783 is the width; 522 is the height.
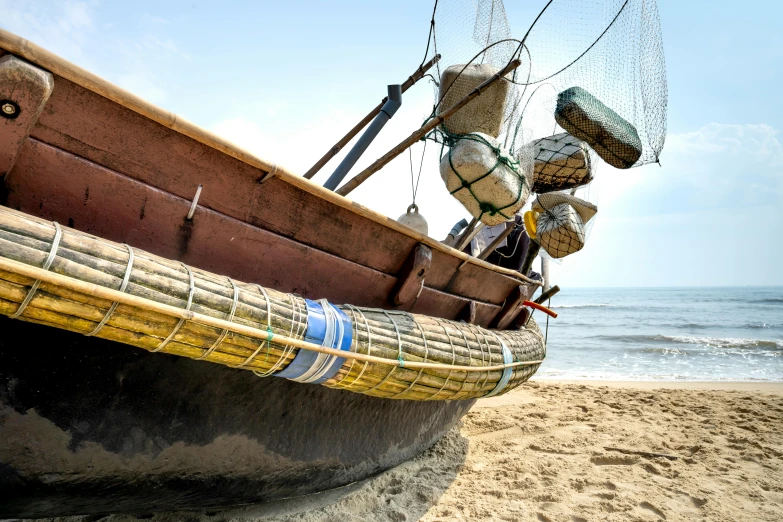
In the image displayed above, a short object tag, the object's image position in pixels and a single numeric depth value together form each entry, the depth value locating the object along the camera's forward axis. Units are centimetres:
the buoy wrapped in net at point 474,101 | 414
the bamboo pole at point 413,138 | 359
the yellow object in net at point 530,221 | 428
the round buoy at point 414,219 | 459
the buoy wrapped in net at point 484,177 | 269
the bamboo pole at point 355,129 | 521
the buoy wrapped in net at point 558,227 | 403
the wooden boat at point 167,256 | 147
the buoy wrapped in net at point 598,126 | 361
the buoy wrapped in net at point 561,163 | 405
